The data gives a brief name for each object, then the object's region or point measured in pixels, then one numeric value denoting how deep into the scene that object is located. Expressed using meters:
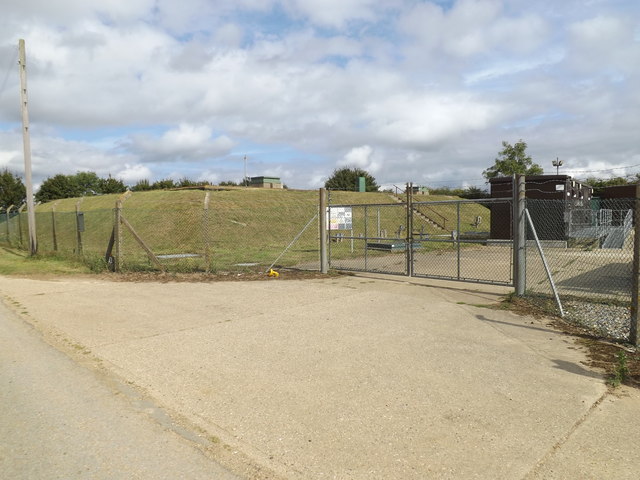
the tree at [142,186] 61.56
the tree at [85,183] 75.72
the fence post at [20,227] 22.54
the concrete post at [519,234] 8.92
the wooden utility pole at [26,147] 18.36
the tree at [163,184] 59.63
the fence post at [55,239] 18.13
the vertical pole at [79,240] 15.24
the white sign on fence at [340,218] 14.45
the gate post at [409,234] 11.44
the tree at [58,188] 71.17
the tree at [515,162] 44.94
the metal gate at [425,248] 12.98
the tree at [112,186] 72.81
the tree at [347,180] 75.81
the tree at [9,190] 56.94
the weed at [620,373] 4.74
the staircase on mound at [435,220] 33.47
